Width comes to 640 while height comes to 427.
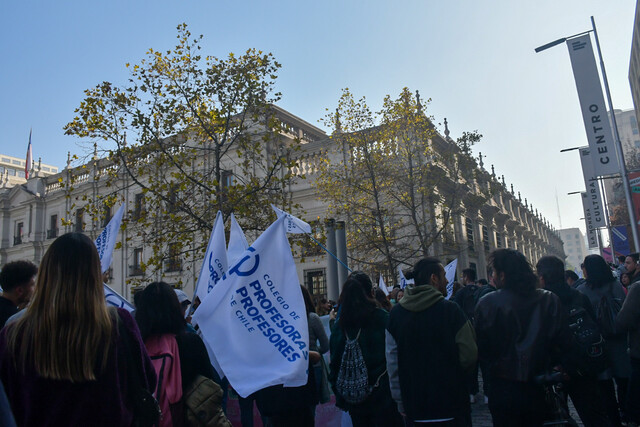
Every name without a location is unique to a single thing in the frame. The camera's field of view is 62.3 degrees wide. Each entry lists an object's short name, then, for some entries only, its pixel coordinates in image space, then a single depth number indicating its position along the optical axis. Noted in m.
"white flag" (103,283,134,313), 4.55
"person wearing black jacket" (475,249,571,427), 3.71
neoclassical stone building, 24.12
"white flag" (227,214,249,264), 5.88
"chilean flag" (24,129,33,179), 45.64
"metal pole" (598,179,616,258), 30.36
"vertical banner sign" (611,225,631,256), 21.97
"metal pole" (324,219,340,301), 11.30
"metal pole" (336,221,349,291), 11.61
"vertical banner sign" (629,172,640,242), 15.75
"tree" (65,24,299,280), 12.93
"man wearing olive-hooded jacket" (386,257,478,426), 3.64
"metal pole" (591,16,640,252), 14.05
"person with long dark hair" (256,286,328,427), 4.28
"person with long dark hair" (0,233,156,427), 2.23
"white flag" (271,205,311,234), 5.57
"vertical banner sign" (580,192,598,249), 32.25
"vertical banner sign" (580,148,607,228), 23.20
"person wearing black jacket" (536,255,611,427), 4.31
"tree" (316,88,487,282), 20.23
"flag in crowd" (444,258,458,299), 10.20
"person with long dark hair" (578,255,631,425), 4.82
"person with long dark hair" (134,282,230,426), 3.50
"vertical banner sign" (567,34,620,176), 13.70
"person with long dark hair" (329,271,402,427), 4.19
